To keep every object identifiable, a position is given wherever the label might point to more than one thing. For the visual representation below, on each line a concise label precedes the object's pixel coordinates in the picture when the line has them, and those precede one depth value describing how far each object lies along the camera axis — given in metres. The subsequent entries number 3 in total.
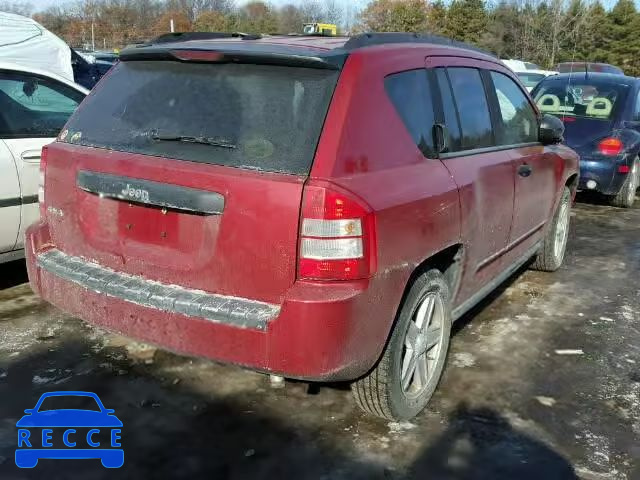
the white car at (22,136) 4.34
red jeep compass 2.51
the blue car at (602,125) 7.89
